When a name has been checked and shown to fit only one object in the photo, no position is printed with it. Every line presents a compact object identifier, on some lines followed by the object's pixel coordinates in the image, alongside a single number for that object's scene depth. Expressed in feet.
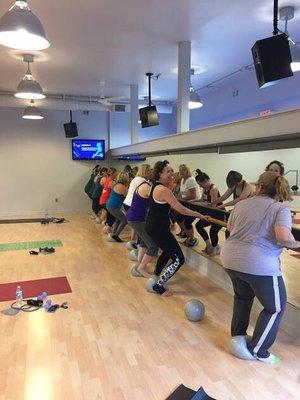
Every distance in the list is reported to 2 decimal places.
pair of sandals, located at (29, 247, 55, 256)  19.03
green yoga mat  20.59
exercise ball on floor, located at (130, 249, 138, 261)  17.64
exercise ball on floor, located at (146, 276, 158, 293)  13.22
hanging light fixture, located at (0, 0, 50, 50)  8.63
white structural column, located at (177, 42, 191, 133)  17.08
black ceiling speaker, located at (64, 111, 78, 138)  32.17
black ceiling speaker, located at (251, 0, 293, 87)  11.44
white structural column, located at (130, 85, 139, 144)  26.61
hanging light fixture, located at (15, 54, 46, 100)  17.57
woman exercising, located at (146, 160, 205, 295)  12.51
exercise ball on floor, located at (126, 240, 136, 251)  19.56
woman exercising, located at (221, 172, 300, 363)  7.75
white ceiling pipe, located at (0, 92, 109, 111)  29.86
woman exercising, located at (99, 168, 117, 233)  24.53
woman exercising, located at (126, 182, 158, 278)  14.12
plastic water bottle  11.98
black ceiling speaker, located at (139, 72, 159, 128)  23.22
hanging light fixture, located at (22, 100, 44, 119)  24.97
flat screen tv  34.68
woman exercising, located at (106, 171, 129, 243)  20.58
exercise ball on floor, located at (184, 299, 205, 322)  10.80
